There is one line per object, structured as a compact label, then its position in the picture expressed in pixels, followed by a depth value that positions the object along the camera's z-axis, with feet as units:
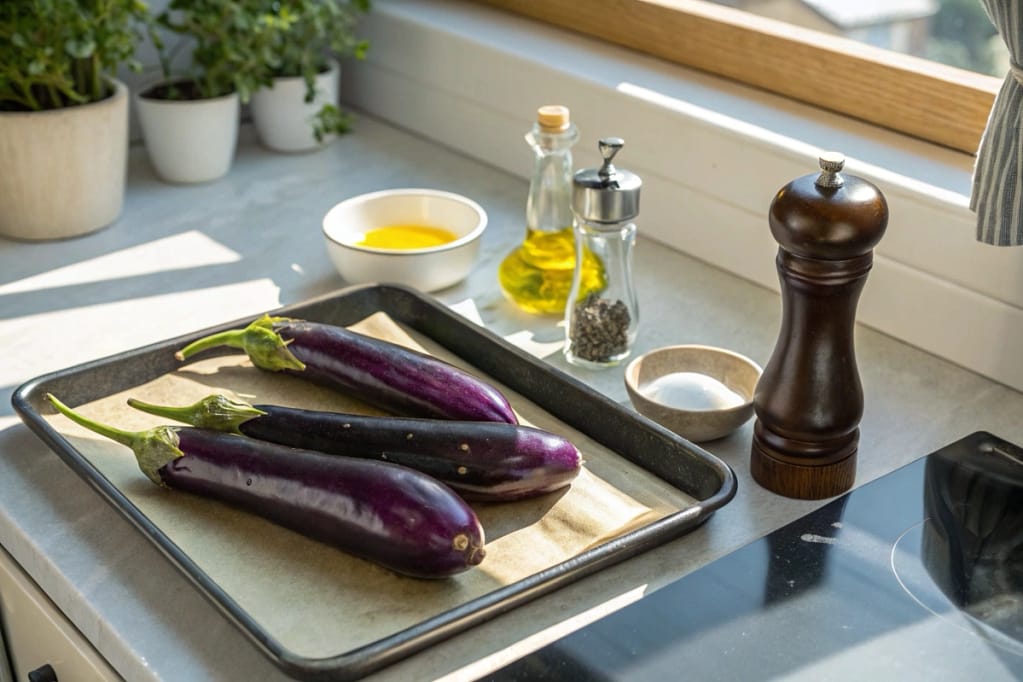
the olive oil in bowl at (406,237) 4.27
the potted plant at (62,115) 4.29
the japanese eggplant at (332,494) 2.61
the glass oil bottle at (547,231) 3.85
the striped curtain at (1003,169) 3.06
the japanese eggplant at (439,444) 2.88
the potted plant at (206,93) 4.98
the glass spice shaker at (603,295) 3.52
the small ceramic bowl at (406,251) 4.06
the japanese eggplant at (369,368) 3.14
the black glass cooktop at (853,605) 2.50
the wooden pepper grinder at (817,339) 2.76
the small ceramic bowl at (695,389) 3.24
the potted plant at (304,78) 5.16
